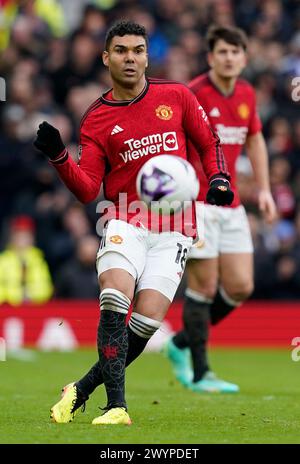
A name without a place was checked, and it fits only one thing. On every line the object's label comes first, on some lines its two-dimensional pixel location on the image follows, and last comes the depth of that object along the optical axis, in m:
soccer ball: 13.59
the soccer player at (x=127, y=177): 13.89
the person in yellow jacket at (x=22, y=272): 30.02
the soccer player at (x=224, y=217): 19.53
